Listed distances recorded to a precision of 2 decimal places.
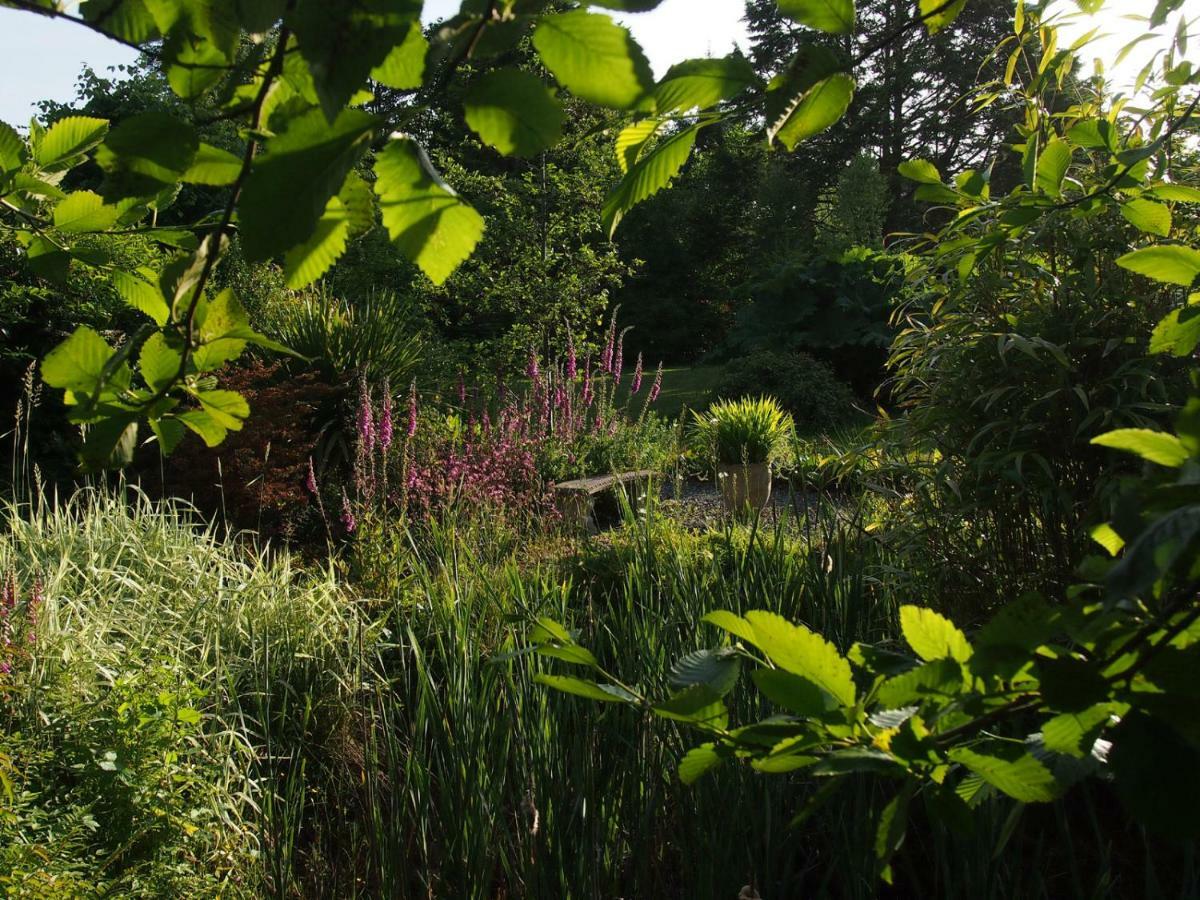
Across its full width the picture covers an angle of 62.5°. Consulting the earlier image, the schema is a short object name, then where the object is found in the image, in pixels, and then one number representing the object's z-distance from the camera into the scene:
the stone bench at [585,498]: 6.09
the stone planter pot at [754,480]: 8.06
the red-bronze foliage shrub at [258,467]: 6.30
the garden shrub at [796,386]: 12.59
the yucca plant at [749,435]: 8.94
